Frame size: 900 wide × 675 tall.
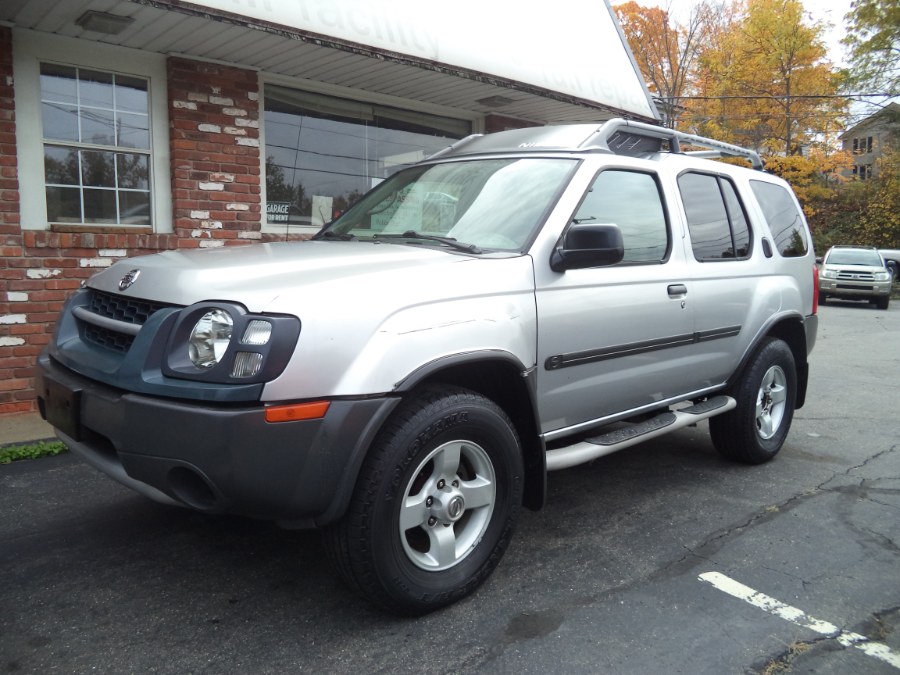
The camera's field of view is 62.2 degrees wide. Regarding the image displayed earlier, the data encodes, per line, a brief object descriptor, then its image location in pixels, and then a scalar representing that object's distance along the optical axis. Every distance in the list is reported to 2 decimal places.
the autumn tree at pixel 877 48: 27.03
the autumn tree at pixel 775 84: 27.58
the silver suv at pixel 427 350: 2.43
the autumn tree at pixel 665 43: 31.58
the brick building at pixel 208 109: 5.78
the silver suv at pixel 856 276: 19.03
